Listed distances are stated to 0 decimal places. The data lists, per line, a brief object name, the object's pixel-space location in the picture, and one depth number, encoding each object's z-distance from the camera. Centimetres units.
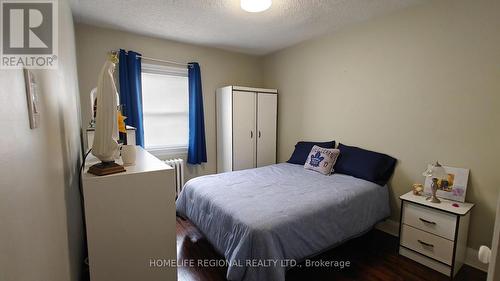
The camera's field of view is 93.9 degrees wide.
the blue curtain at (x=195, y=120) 348
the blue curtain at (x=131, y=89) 295
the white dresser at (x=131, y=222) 126
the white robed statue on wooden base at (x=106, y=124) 124
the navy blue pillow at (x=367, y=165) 251
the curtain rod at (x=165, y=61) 309
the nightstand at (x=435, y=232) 186
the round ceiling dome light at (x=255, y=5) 204
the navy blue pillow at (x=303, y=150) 312
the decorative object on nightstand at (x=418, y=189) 219
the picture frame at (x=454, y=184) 204
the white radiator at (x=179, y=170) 339
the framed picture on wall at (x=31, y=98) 76
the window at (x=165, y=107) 329
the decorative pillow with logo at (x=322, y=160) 279
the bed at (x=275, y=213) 154
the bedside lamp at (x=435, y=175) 203
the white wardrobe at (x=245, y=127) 350
